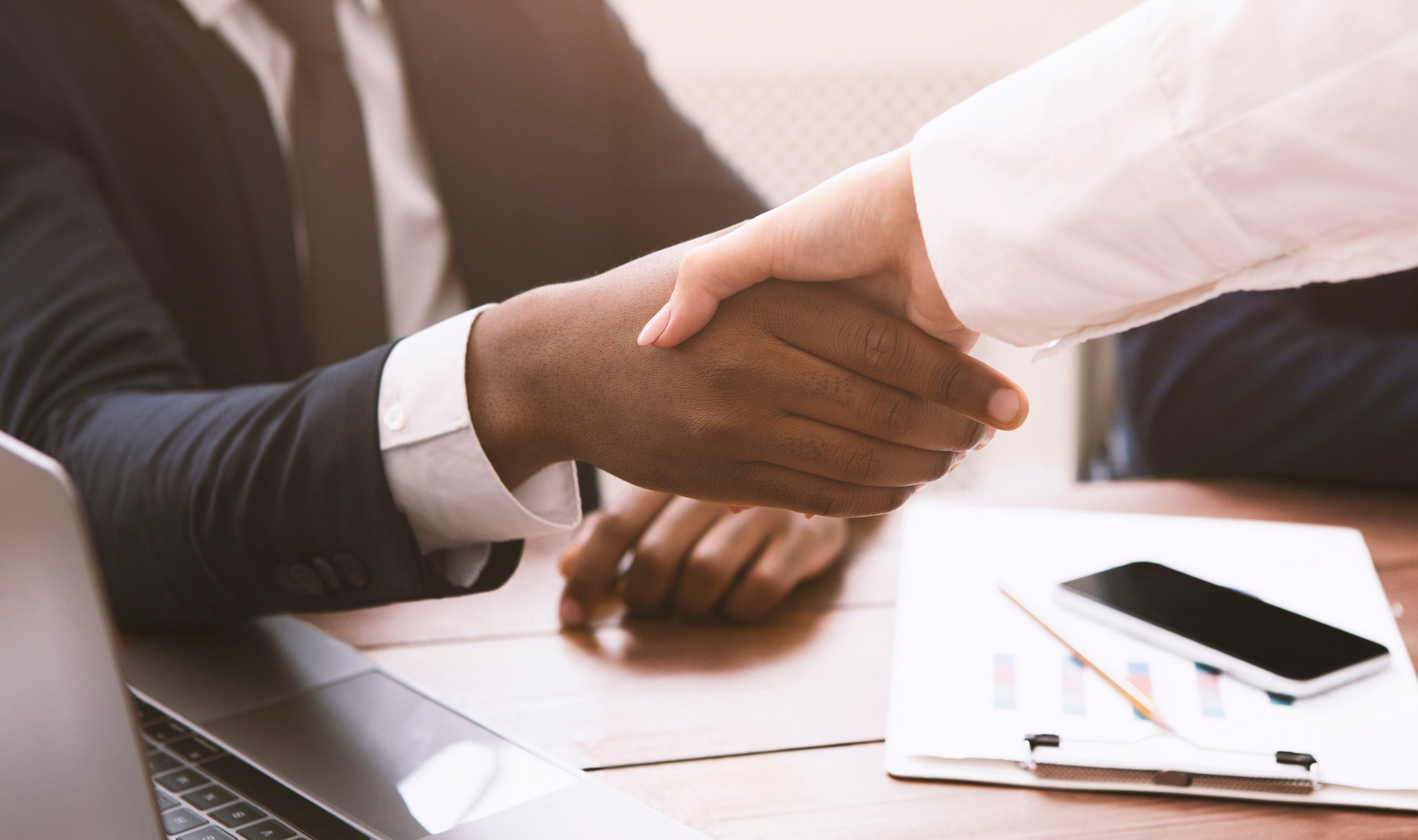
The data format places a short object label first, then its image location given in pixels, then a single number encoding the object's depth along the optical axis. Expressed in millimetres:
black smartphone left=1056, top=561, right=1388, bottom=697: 500
